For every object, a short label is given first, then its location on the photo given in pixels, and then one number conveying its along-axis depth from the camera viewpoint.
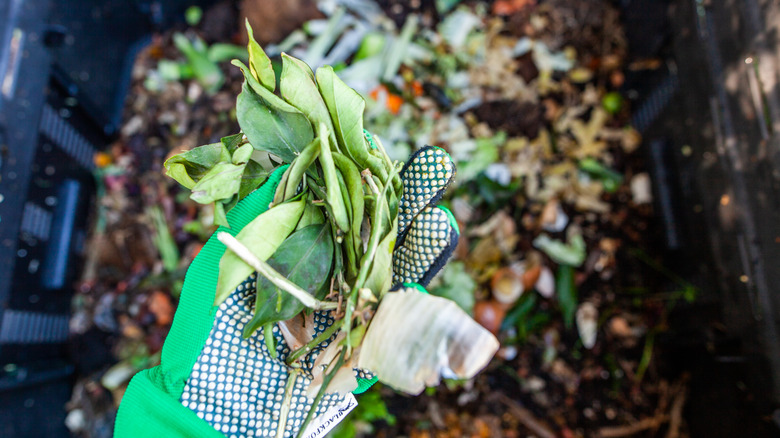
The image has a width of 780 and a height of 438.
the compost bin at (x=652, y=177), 0.48
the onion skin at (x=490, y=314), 0.60
